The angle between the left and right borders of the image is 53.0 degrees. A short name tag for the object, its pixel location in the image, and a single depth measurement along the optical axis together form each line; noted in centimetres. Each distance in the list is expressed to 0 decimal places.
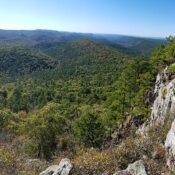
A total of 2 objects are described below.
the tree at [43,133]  2893
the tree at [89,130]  3127
